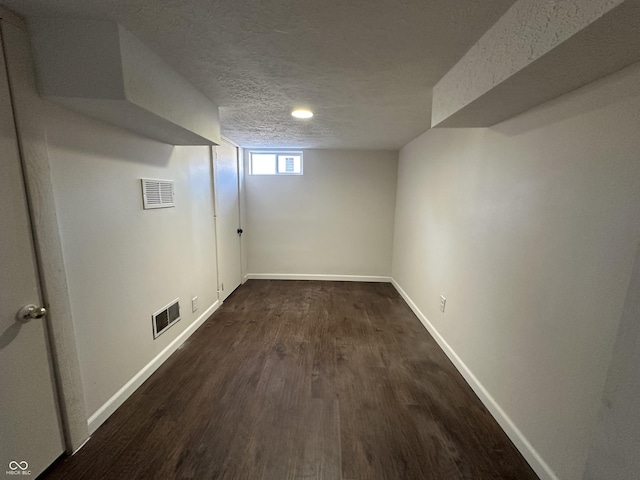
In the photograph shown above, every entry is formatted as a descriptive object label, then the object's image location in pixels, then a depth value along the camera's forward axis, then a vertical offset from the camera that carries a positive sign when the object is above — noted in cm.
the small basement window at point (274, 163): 441 +54
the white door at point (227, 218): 338 -33
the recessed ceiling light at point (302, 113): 225 +72
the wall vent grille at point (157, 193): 199 -1
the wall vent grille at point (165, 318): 218 -109
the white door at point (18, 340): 112 -69
